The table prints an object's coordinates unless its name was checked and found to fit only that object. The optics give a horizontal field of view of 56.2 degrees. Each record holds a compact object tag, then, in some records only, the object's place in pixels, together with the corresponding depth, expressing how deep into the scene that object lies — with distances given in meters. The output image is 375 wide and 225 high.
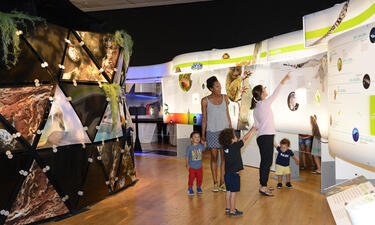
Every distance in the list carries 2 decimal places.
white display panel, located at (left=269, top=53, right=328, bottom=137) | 4.34
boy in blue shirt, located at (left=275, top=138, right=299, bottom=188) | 4.89
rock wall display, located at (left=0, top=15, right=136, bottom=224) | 3.44
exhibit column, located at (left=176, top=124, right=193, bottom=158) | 7.93
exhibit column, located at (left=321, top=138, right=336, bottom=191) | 4.42
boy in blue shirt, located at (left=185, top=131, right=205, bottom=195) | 4.54
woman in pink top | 4.38
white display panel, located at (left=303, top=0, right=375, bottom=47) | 2.91
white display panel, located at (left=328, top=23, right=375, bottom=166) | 2.49
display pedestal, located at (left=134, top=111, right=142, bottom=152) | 9.04
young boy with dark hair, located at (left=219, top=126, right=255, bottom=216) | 3.70
